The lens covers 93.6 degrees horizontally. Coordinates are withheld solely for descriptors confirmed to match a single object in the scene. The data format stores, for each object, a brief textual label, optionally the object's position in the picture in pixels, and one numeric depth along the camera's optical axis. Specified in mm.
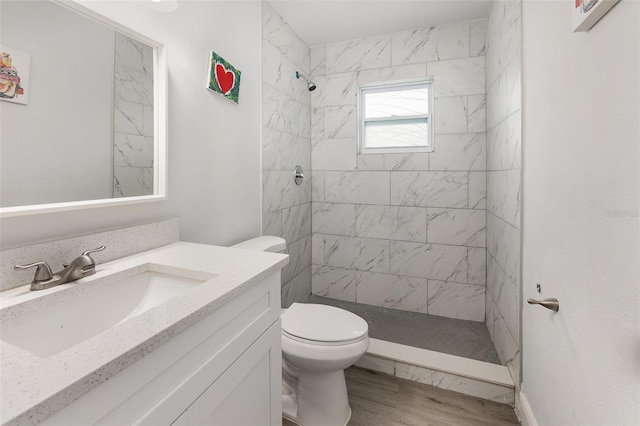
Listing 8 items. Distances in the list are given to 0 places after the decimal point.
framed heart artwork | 1585
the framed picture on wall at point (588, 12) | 704
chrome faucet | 832
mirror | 852
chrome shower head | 2605
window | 2686
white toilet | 1439
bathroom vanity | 476
